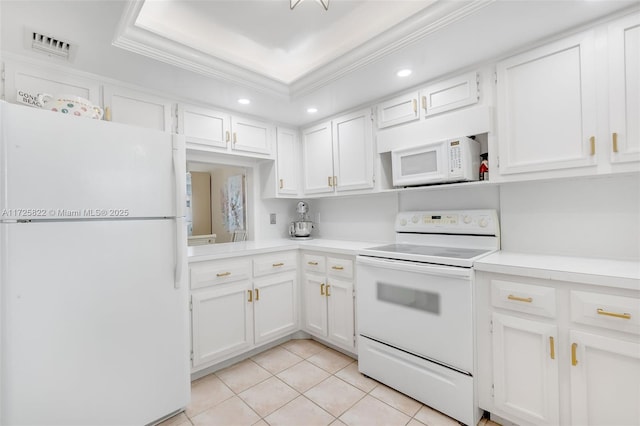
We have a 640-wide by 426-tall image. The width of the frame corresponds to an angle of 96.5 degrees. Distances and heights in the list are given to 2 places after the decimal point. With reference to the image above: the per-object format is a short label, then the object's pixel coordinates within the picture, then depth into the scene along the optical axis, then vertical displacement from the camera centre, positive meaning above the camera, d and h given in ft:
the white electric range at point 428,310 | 5.25 -2.04
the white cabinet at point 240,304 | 6.79 -2.36
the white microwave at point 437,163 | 6.20 +1.11
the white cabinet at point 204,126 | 7.59 +2.50
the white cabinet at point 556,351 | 3.98 -2.24
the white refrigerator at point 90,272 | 3.98 -0.86
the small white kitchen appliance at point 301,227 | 10.13 -0.49
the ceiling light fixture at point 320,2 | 5.19 +3.92
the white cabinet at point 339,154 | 8.27 +1.84
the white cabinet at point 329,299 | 7.53 -2.41
